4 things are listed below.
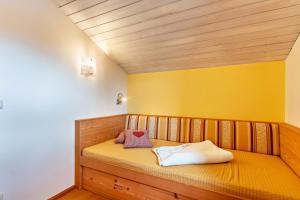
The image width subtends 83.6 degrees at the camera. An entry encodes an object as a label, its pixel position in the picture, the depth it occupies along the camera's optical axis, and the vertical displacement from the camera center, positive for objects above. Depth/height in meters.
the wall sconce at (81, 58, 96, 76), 2.23 +0.44
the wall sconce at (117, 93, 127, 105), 2.92 +0.03
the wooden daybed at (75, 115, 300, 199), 1.38 -0.64
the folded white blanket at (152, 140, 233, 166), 1.69 -0.58
